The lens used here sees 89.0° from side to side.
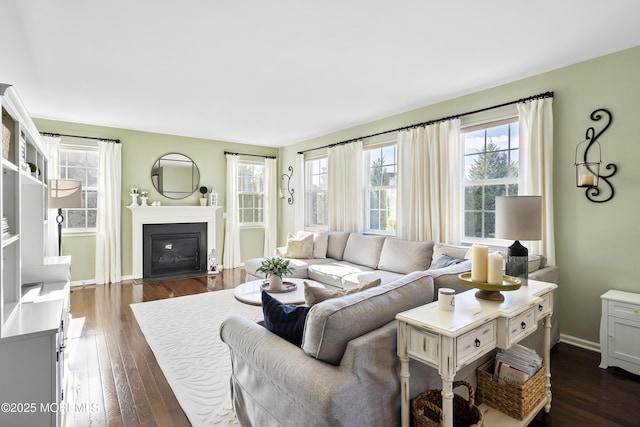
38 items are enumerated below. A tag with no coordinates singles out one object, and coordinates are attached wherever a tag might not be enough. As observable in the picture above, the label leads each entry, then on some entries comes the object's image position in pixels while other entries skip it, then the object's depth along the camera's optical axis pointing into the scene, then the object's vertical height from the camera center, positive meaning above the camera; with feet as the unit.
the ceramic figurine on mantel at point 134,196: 18.21 +1.06
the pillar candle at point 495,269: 6.20 -1.04
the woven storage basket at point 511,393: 6.17 -3.54
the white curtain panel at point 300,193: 21.42 +1.45
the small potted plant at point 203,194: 20.62 +1.33
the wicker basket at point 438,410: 5.10 -3.29
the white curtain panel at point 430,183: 12.82 +1.32
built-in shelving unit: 5.03 -1.87
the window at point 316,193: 20.35 +1.40
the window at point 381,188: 15.97 +1.32
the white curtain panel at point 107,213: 17.29 +0.10
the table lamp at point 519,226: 7.36 -0.26
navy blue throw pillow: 5.44 -1.81
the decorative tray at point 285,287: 11.16 -2.57
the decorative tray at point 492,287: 6.08 -1.36
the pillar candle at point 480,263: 6.37 -0.95
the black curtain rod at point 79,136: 15.98 +4.06
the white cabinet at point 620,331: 8.23 -3.04
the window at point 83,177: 16.85 +1.97
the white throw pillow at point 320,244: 17.02 -1.56
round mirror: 19.39 +2.39
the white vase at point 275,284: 11.21 -2.41
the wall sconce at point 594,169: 9.34 +1.31
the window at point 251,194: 22.48 +1.47
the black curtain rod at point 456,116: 10.50 +3.88
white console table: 4.70 -1.91
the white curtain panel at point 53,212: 15.80 +0.14
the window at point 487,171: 11.68 +1.62
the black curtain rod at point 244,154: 21.58 +4.15
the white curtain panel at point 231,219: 21.48 -0.29
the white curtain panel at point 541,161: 10.27 +1.71
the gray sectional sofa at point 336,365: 4.43 -2.26
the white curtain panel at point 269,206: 23.29 +0.62
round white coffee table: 10.25 -2.68
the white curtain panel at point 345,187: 17.11 +1.49
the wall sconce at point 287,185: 22.70 +2.13
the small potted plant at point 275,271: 11.22 -1.95
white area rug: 7.16 -4.07
